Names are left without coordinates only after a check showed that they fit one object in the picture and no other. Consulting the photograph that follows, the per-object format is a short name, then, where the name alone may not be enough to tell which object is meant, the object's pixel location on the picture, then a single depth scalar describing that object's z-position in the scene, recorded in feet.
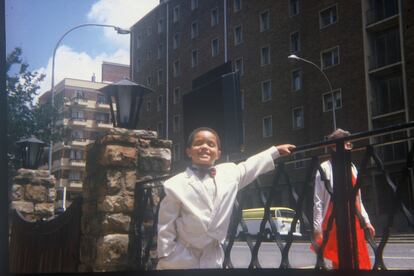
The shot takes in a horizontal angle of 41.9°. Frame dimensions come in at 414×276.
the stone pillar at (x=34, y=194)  24.23
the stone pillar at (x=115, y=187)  12.98
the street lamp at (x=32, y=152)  23.86
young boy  7.61
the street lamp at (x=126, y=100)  14.21
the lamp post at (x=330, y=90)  65.36
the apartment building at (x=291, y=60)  31.14
